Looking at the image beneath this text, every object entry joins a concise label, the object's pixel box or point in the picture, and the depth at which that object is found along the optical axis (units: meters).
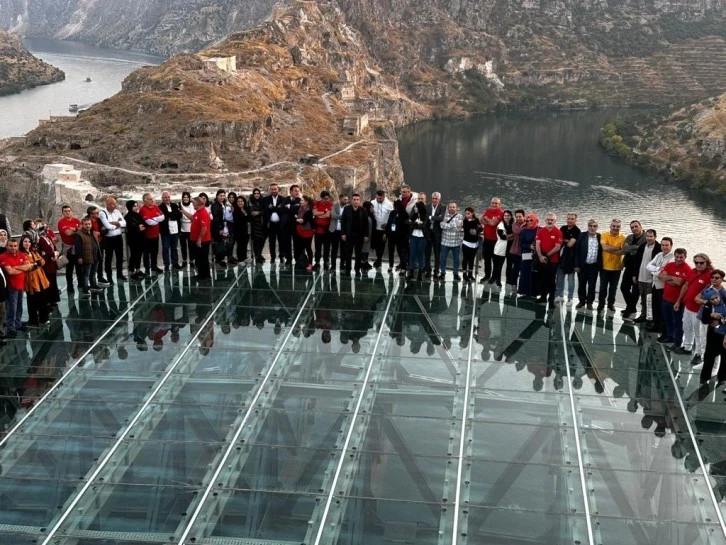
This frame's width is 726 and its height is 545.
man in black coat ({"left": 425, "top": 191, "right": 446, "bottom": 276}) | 14.48
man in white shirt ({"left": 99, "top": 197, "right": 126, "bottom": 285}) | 14.35
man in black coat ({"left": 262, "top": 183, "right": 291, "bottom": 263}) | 15.15
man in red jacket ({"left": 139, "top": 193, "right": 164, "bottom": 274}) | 14.64
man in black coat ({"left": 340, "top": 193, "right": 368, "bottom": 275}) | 14.66
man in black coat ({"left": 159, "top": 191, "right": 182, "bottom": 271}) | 14.87
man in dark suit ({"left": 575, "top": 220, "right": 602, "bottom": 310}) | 13.34
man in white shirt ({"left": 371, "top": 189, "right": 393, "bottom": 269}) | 15.05
